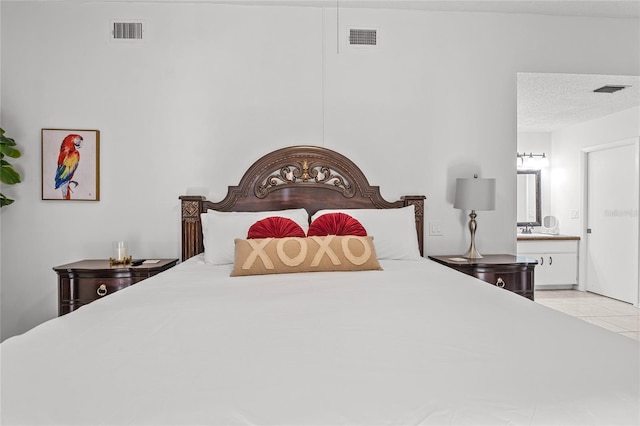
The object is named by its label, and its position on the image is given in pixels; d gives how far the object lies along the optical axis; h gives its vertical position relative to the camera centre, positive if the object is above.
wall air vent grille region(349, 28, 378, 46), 3.31 +1.36
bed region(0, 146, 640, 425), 0.78 -0.34
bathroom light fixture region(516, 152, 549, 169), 6.27 +0.78
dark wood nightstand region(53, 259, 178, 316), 2.75 -0.45
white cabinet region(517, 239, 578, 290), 5.63 -0.59
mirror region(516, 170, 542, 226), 6.34 +0.23
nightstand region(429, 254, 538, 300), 2.95 -0.41
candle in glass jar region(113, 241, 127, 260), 2.94 -0.27
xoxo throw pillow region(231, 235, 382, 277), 2.25 -0.23
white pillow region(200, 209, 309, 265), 2.68 -0.10
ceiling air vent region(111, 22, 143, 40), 3.21 +1.36
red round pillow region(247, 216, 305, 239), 2.61 -0.10
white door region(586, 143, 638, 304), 4.93 -0.11
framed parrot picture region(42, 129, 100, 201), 3.16 +0.35
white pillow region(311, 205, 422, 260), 2.80 -0.12
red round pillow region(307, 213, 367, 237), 2.68 -0.09
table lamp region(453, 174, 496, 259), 3.09 +0.14
